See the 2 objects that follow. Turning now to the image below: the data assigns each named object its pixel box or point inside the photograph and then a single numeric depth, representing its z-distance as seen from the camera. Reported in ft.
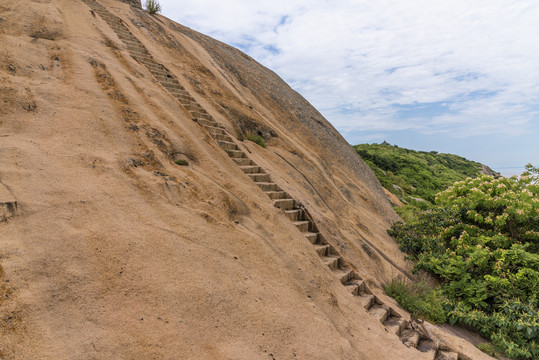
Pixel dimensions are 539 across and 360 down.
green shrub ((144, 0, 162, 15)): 41.11
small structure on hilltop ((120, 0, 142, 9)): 40.37
